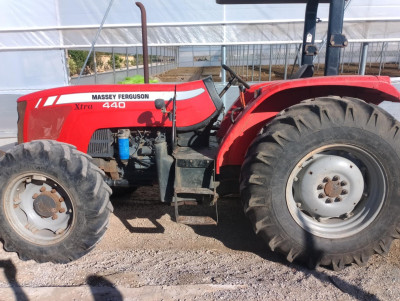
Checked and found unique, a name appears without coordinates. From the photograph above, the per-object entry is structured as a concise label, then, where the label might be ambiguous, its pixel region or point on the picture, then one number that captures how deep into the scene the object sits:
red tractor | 2.27
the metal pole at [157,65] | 20.63
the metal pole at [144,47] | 3.41
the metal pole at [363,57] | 6.99
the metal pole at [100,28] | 6.68
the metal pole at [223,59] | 6.98
